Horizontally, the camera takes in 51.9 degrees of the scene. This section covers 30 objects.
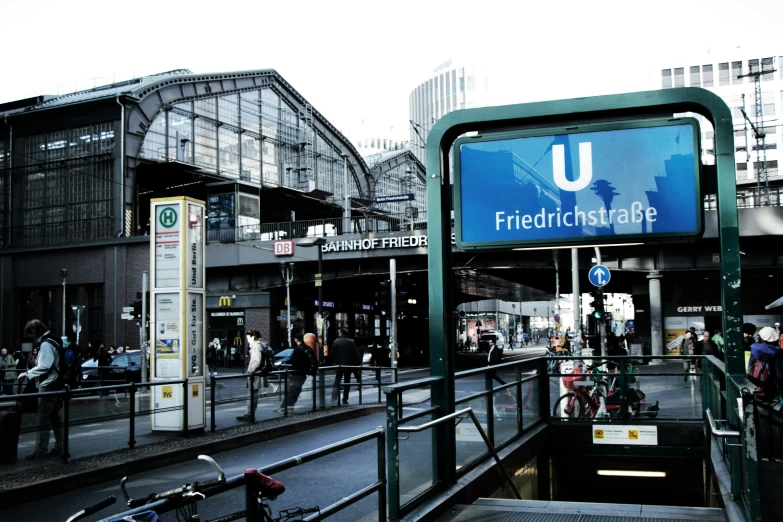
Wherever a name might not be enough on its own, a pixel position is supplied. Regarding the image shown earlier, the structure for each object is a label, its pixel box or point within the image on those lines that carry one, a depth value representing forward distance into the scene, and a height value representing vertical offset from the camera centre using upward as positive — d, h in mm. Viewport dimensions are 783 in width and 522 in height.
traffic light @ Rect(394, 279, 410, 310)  28239 +361
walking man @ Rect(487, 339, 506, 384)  23622 -1504
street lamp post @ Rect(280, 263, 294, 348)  41828 +1896
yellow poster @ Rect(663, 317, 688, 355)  44094 -1522
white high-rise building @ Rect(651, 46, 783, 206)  91500 +25220
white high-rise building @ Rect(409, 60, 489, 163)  172000 +46971
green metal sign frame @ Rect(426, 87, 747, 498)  6723 +1099
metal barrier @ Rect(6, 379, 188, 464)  9873 -1146
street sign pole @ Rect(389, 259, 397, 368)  28328 +8
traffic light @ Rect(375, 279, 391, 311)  26594 +312
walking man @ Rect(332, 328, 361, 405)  19381 -1081
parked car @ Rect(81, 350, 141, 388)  25350 -1926
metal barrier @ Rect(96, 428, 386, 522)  3660 -881
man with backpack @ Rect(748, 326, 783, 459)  10672 -1145
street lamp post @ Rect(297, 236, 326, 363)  30338 +1231
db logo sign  41344 +3138
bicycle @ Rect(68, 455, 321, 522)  3717 -878
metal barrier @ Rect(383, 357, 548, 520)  6164 -1312
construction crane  44381 +9322
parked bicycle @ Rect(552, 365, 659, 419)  12883 -1580
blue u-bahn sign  6875 +1031
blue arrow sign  21203 +708
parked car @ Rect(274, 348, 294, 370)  34812 -2105
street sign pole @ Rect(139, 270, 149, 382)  25391 -790
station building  45844 +7395
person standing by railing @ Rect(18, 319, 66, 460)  10727 -673
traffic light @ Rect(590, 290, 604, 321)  24312 -92
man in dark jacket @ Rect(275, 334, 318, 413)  15711 -1236
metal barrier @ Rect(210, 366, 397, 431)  13797 -1561
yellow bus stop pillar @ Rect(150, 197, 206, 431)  12820 +88
